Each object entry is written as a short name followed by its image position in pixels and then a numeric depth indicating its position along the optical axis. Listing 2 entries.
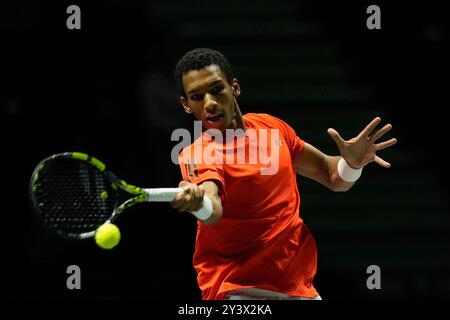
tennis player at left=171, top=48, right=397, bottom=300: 6.48
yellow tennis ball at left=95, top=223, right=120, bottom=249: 5.73
